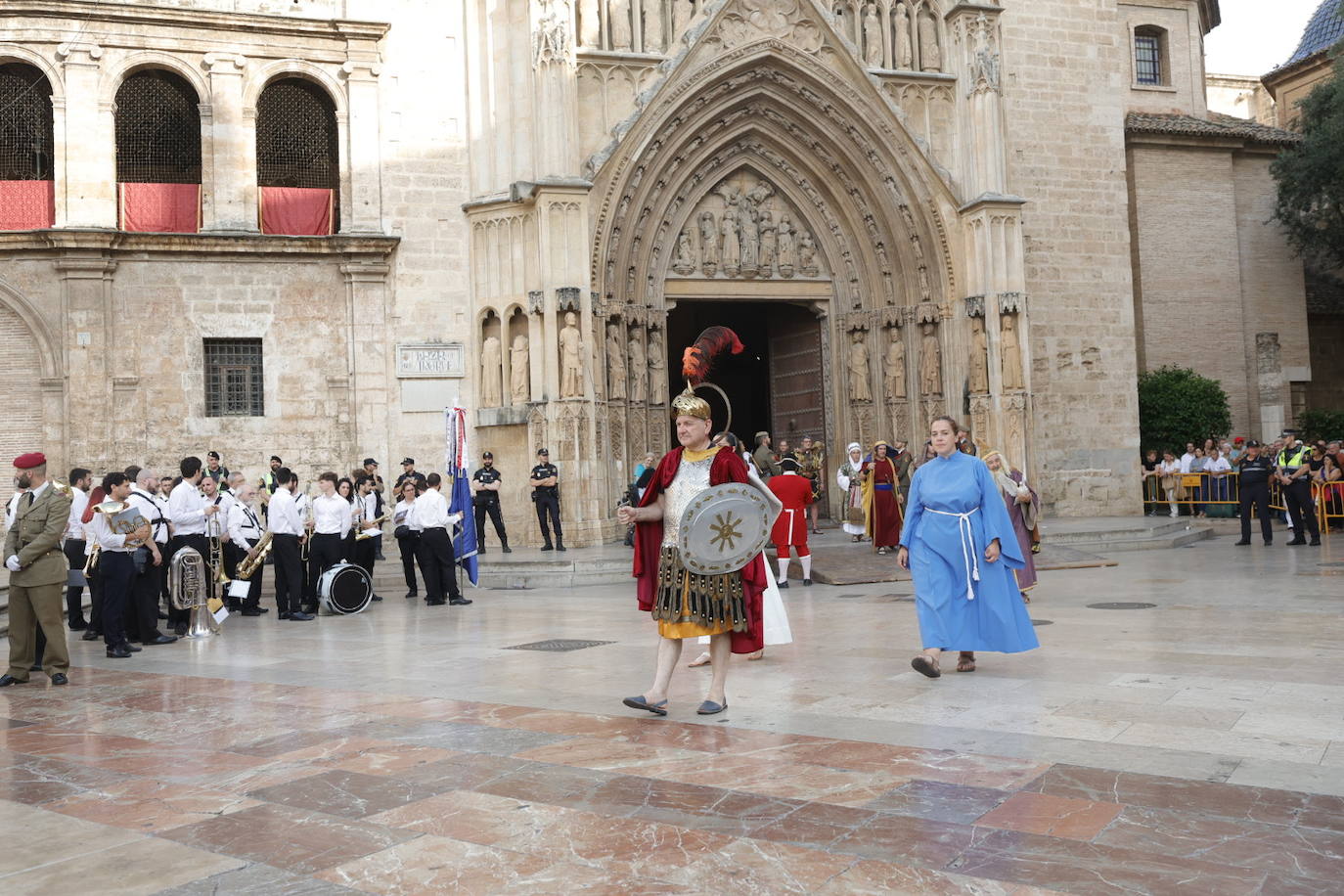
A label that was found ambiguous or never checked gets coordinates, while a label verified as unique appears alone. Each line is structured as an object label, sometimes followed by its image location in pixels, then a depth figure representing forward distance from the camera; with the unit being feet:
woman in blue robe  25.40
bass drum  43.55
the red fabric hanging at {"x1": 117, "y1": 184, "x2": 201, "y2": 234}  63.82
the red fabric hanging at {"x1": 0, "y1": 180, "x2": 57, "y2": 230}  62.64
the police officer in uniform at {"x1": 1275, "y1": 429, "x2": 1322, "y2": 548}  56.80
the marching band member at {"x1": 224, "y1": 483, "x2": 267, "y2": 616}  43.86
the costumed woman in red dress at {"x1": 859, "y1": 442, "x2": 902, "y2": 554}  56.08
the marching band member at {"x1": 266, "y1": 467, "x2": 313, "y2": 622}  43.39
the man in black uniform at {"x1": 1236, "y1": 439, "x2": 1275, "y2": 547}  59.21
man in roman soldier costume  21.49
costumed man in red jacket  44.47
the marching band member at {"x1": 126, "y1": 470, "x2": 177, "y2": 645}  36.06
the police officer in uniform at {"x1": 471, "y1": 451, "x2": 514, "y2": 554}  59.57
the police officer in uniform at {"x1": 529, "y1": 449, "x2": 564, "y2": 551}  60.18
